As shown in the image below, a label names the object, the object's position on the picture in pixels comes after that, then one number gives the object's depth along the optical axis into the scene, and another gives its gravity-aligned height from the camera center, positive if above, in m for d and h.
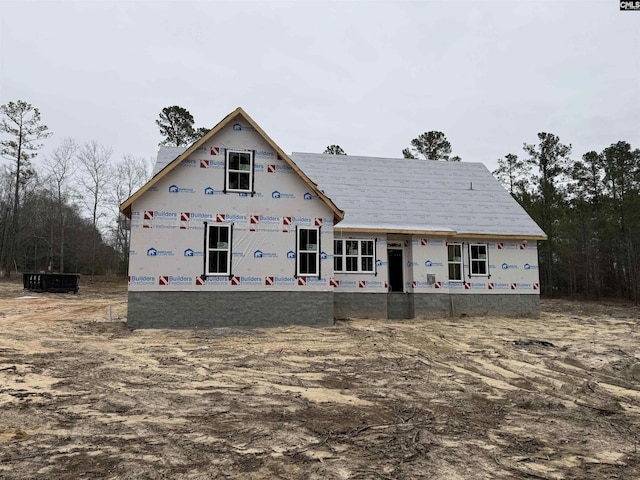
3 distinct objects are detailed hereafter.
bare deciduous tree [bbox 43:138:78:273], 42.59 +8.45
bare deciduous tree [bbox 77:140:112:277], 43.50 +8.92
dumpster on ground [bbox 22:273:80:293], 28.61 -0.42
